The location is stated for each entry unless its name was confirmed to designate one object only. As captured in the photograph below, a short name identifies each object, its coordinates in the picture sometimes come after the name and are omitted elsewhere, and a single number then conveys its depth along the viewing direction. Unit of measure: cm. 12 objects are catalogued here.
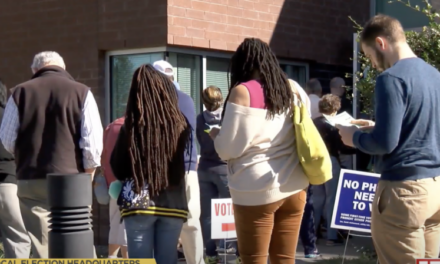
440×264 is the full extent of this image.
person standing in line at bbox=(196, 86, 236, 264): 805
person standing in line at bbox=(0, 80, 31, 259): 678
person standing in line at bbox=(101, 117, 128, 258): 706
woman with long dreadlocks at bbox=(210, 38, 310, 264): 463
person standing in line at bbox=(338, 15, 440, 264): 394
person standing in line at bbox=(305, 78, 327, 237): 941
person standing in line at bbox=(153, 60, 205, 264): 517
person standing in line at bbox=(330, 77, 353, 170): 952
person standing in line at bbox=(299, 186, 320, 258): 833
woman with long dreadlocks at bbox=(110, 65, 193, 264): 478
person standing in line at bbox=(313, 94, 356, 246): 905
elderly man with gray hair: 574
